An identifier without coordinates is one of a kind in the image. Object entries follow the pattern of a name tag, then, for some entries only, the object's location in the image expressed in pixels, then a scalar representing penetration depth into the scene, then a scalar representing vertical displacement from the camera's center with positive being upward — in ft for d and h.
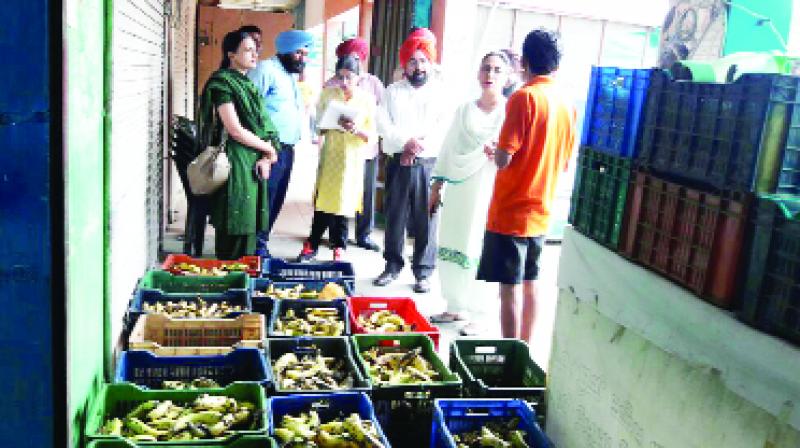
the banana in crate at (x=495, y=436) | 8.38 -3.87
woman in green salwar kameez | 14.46 -1.04
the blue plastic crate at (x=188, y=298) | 11.63 -3.58
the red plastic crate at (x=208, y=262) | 13.96 -3.48
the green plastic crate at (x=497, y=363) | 10.44 -3.76
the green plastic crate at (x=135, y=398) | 8.02 -3.71
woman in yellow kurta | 17.93 -1.37
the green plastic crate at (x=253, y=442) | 7.52 -3.68
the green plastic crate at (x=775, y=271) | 5.03 -0.99
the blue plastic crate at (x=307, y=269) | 14.42 -3.51
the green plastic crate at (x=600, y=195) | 7.45 -0.83
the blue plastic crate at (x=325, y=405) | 8.80 -3.81
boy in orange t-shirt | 11.57 -0.87
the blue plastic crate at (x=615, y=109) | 7.24 +0.12
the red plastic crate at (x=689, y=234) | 5.62 -0.93
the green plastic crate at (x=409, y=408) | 9.30 -3.96
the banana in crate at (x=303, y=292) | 12.82 -3.60
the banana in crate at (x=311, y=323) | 11.45 -3.70
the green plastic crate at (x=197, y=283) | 13.03 -3.59
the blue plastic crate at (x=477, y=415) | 8.52 -3.76
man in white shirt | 17.25 -0.87
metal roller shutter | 10.33 -1.01
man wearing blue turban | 17.13 +0.05
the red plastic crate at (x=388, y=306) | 12.48 -3.65
